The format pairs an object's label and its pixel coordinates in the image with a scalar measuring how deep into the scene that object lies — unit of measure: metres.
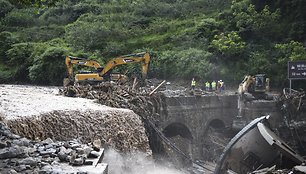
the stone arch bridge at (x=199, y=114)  22.36
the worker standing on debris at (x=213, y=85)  28.26
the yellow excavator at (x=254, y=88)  23.36
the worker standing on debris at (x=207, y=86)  28.10
